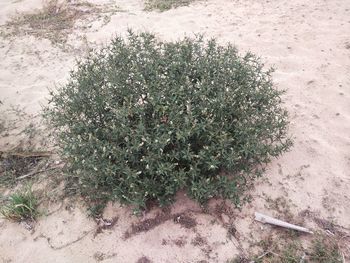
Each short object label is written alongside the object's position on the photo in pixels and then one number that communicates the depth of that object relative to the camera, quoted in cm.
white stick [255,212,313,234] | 305
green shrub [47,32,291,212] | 292
